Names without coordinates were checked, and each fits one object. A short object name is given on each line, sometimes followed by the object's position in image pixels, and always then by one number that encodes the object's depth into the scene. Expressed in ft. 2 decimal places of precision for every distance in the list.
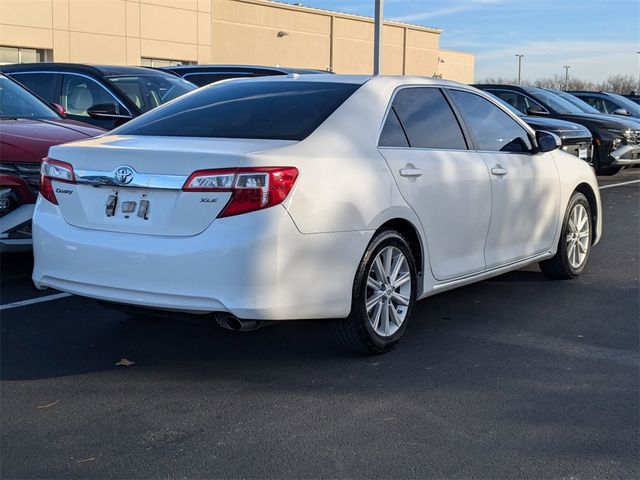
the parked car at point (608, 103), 67.62
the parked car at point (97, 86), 30.78
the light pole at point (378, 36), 68.74
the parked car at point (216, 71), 43.21
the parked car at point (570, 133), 43.91
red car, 20.03
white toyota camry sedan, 13.84
